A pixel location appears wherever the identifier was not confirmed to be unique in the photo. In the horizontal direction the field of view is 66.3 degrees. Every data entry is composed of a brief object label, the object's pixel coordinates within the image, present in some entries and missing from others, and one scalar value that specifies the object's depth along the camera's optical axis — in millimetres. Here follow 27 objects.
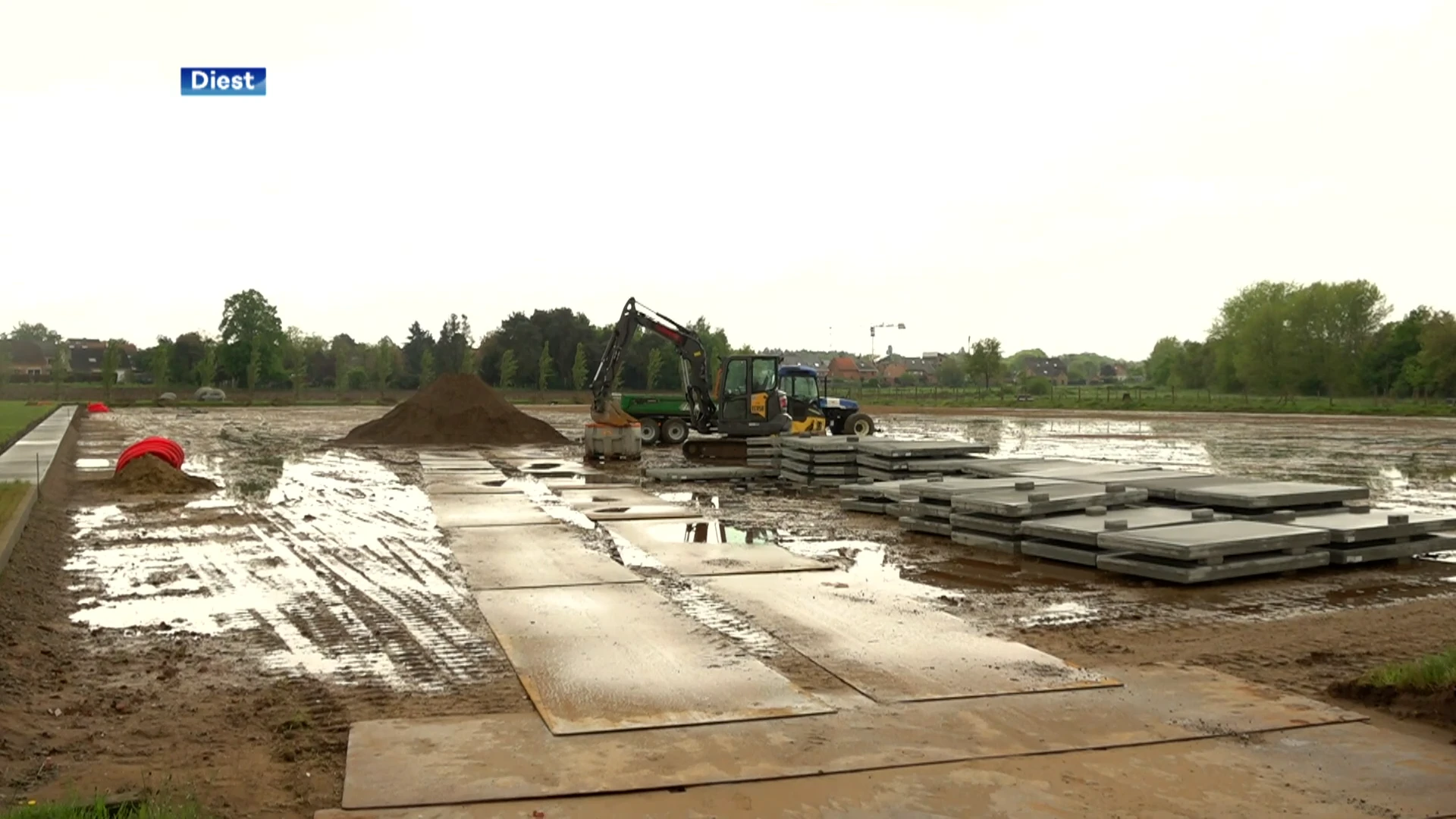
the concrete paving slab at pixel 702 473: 21484
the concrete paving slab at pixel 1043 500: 12945
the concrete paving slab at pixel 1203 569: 11047
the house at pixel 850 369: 152200
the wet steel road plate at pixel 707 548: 12000
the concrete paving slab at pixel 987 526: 13039
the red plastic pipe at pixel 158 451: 20641
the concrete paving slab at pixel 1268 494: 13047
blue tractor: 30250
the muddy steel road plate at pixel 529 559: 11188
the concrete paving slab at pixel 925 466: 18188
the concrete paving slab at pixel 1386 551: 12125
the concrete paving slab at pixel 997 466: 17125
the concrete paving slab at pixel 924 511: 14250
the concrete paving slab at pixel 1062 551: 12078
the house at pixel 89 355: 119312
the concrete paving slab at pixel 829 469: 20412
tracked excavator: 27531
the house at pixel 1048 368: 180125
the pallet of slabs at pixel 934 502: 14219
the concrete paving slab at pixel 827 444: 20234
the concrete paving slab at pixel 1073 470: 15732
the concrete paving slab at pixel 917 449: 18519
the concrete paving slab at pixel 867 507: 16812
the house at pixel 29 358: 124938
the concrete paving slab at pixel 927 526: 14336
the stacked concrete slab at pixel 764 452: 22859
